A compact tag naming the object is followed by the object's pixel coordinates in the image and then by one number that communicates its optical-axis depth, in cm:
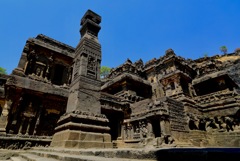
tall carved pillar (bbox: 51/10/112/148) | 500
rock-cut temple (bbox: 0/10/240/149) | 597
